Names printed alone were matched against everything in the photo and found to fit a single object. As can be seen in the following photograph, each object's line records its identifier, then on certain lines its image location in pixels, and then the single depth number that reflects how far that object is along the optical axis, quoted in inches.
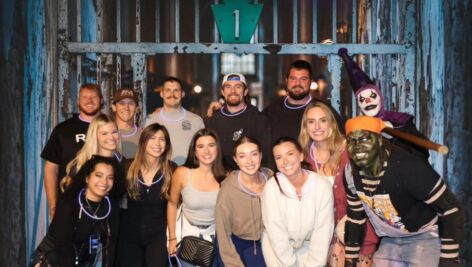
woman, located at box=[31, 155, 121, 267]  174.7
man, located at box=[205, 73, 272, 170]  221.6
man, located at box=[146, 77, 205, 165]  224.5
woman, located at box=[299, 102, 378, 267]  180.2
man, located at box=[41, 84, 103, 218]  206.7
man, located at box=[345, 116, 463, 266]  144.6
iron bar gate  236.8
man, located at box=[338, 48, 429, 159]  176.9
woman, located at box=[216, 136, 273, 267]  182.4
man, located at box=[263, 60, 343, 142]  225.6
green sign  239.8
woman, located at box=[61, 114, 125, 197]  191.8
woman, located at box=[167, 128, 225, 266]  191.2
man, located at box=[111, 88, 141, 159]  216.1
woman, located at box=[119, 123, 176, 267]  191.0
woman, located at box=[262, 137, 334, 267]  174.1
